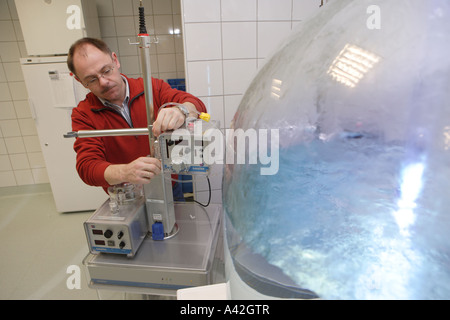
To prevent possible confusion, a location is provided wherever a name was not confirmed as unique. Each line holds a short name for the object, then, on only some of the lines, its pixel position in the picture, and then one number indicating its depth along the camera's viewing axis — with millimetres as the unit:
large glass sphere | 388
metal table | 860
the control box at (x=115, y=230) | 861
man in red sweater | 868
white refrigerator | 2090
